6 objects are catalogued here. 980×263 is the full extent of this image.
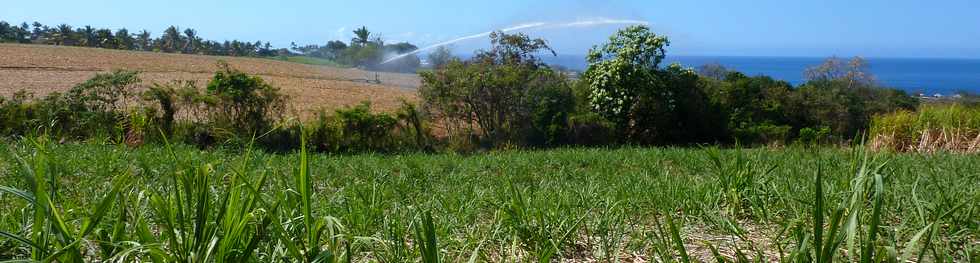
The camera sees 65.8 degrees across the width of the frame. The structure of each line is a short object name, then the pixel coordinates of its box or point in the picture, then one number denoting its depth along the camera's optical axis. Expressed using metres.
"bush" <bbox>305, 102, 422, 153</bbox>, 15.58
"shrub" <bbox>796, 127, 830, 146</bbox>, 19.73
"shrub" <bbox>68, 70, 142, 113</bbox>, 14.15
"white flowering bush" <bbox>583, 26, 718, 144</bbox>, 19.59
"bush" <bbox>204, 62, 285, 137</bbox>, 15.30
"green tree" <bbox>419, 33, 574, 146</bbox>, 18.33
